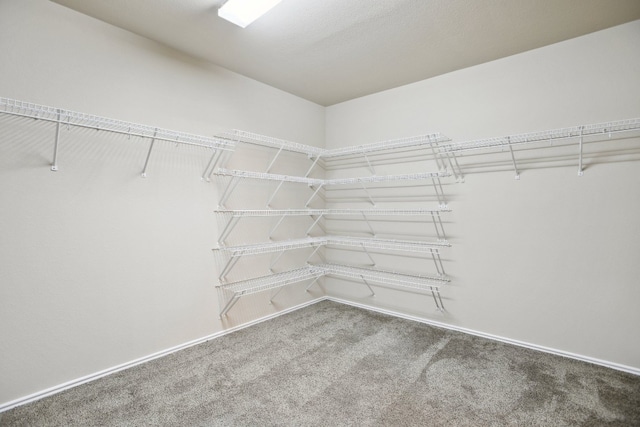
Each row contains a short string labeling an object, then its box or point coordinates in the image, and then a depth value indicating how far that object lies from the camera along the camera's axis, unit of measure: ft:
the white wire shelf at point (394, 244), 8.89
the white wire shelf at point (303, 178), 7.81
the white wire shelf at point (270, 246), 8.32
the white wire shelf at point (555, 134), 6.21
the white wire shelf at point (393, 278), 8.96
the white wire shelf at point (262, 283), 8.39
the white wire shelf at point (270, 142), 8.56
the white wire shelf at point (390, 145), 8.39
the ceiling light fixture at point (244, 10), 5.44
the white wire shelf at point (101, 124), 5.26
